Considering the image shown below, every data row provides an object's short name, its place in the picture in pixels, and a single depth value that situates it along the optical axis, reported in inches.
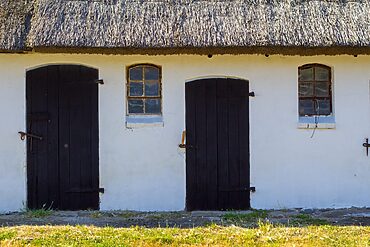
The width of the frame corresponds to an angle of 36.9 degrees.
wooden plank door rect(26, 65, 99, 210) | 349.4
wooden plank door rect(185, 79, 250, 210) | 356.2
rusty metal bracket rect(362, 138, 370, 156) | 359.3
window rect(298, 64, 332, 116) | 366.9
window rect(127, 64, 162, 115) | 358.9
